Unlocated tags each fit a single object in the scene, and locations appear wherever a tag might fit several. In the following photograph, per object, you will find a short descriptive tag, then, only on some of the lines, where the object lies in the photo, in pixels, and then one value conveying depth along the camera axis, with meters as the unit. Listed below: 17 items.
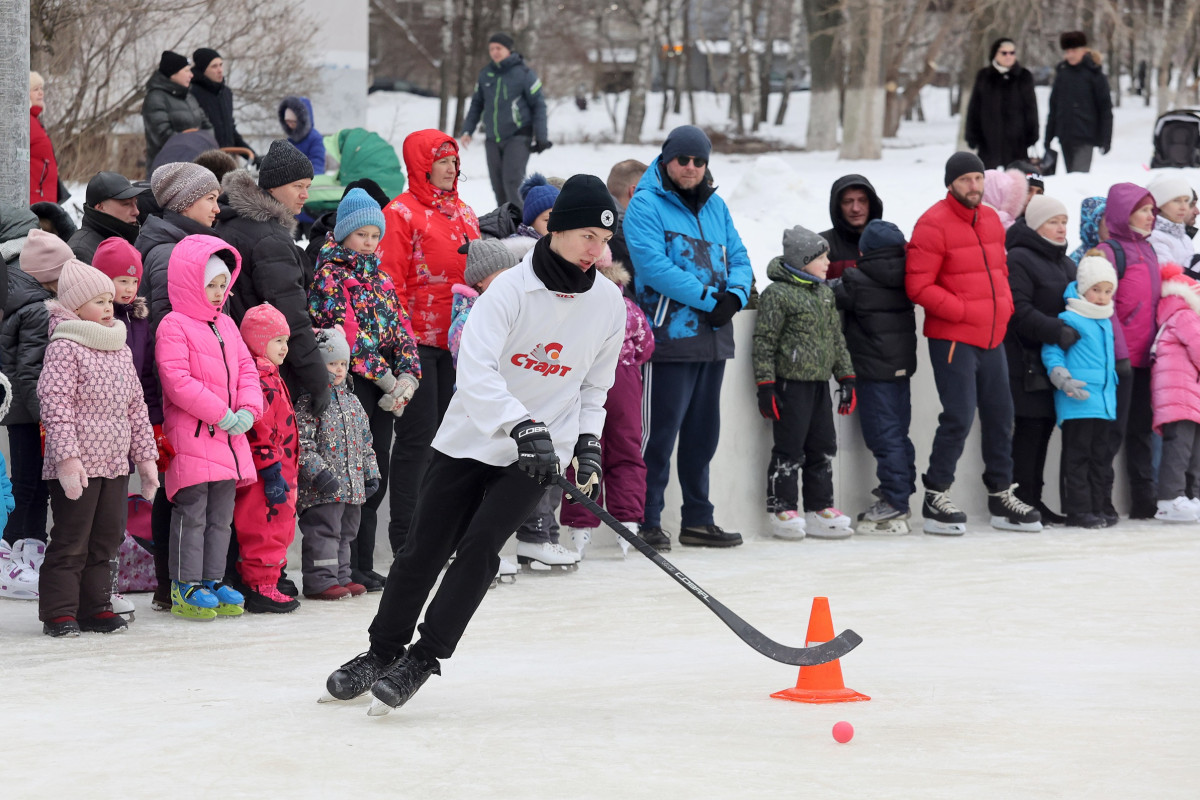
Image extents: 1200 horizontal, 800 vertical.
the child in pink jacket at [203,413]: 12.94
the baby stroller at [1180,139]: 36.75
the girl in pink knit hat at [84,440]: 12.25
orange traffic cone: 10.36
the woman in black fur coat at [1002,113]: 30.66
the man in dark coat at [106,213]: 14.02
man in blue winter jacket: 16.71
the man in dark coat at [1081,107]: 33.40
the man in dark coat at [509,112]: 28.24
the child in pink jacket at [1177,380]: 19.89
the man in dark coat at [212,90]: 22.98
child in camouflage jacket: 18.06
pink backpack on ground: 14.13
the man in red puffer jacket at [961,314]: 18.68
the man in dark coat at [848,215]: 19.15
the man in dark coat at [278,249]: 13.72
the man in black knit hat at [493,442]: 9.99
